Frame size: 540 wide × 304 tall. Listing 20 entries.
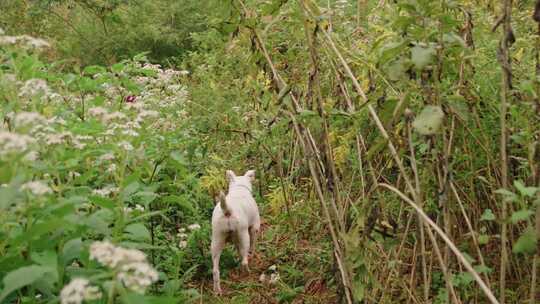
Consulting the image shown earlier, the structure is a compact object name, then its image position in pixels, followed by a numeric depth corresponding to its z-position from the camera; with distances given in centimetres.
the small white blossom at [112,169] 259
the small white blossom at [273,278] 360
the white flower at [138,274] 154
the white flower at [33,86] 214
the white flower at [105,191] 224
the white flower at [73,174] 257
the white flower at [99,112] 225
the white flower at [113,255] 157
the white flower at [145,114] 243
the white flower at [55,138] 205
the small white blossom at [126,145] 213
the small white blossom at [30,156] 195
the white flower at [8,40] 217
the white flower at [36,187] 181
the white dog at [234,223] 362
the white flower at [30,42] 226
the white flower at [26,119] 182
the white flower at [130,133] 218
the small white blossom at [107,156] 224
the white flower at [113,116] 214
